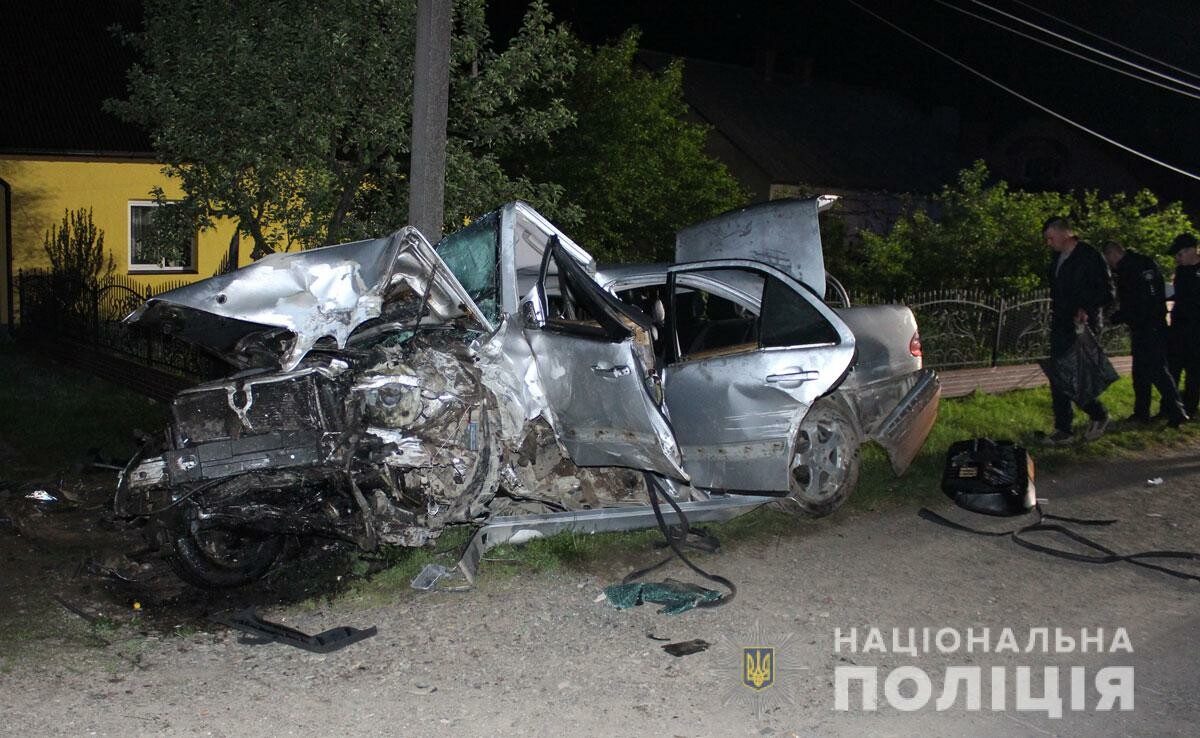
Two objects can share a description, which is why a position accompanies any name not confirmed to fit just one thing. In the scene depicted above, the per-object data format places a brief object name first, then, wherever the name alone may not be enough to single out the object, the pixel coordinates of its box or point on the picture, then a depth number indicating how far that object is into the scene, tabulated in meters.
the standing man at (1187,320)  10.21
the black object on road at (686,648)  5.02
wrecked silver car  5.48
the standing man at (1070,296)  9.09
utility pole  7.85
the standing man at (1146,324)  10.14
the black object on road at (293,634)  5.01
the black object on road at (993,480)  7.16
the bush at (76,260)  13.85
